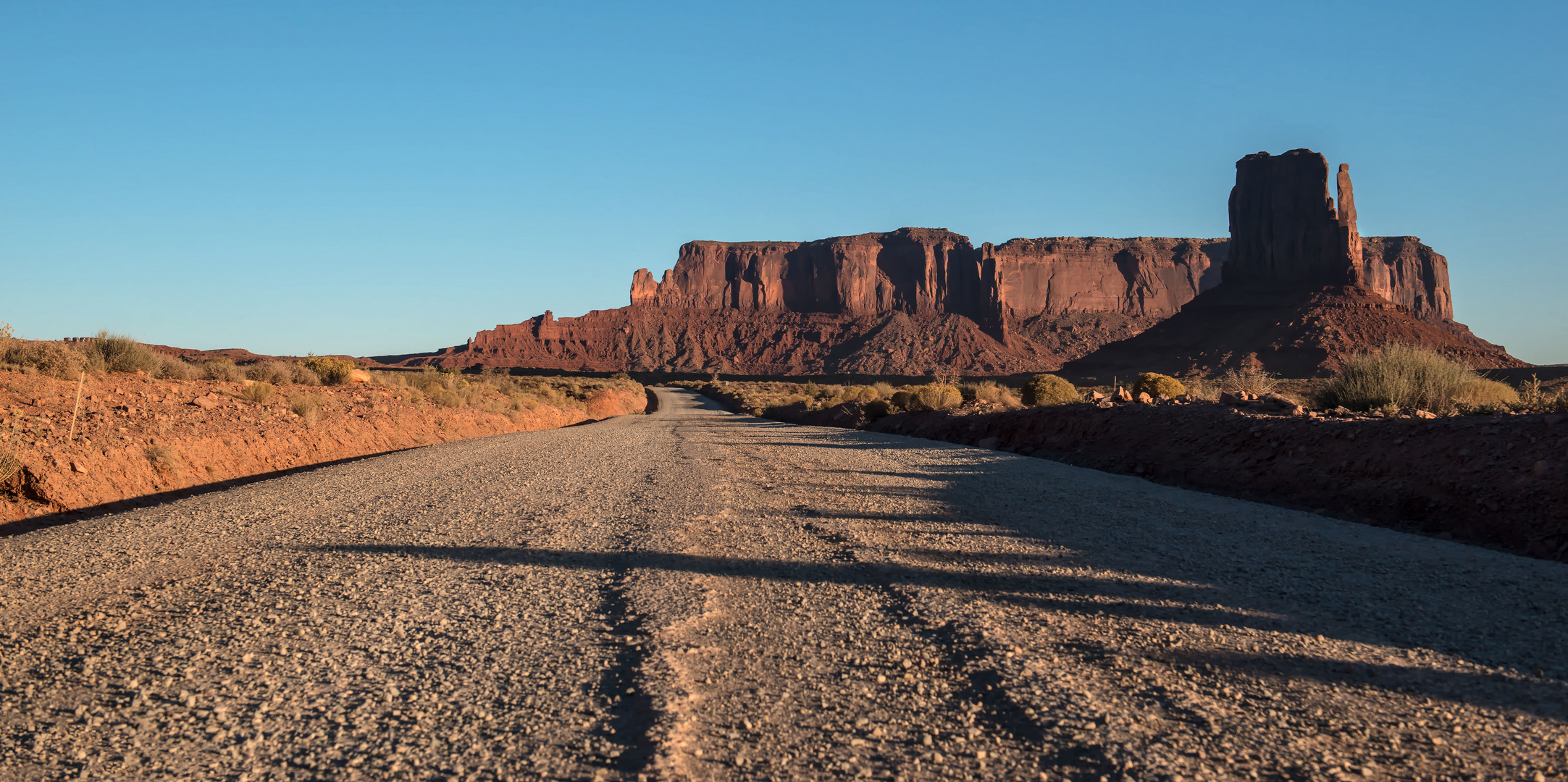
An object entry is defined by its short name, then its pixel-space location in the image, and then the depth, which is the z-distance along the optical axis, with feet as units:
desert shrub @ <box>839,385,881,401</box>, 124.88
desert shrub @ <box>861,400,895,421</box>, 92.73
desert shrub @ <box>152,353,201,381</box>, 59.47
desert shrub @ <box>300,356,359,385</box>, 78.02
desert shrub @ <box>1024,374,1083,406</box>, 78.54
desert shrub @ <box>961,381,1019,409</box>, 90.32
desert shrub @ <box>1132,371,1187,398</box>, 73.05
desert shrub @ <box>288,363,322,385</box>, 71.79
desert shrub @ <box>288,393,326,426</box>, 54.44
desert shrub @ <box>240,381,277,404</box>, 55.52
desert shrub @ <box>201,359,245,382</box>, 62.90
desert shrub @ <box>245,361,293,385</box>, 68.95
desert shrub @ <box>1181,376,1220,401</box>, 63.41
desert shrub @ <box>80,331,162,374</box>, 54.75
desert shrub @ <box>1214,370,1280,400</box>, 62.00
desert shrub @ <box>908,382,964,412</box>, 86.63
